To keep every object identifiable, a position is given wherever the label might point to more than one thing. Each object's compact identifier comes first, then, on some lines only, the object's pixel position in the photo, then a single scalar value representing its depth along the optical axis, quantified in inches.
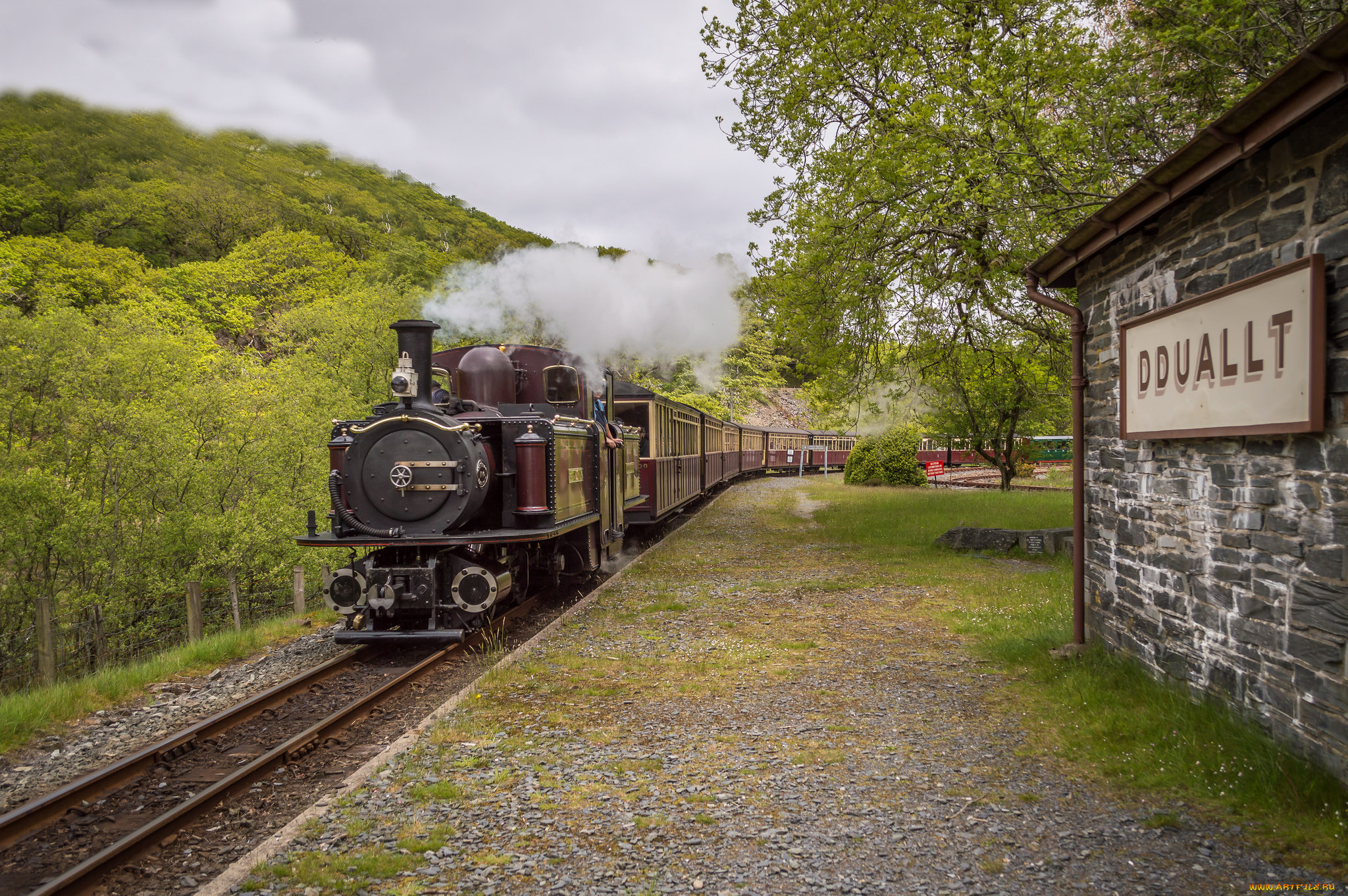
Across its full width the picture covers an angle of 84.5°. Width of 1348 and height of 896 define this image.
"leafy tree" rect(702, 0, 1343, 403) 329.1
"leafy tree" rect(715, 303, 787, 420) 1700.3
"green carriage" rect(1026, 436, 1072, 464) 1513.3
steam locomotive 281.9
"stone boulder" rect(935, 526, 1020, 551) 482.6
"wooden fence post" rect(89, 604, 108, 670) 453.4
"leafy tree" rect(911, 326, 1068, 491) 564.7
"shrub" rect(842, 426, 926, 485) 1096.8
